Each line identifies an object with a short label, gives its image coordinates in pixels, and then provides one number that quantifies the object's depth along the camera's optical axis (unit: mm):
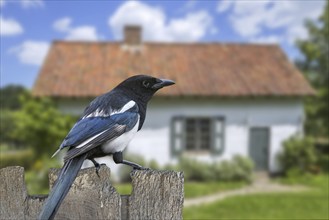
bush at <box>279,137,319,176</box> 12508
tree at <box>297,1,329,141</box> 17703
